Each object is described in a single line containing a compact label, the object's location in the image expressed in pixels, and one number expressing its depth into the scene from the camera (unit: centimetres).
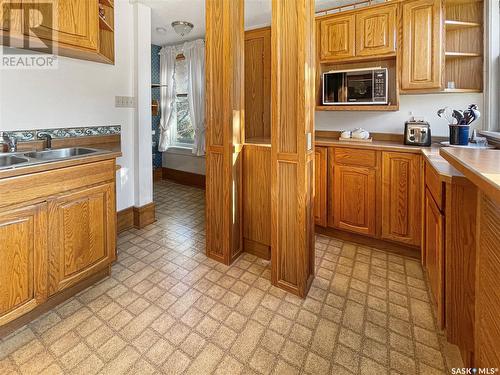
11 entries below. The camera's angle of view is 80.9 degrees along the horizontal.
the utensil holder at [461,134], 235
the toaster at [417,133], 265
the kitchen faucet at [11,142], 211
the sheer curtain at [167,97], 516
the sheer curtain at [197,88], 474
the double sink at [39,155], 180
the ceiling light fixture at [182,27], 382
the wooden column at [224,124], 226
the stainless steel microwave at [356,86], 283
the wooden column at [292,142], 191
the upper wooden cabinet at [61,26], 187
